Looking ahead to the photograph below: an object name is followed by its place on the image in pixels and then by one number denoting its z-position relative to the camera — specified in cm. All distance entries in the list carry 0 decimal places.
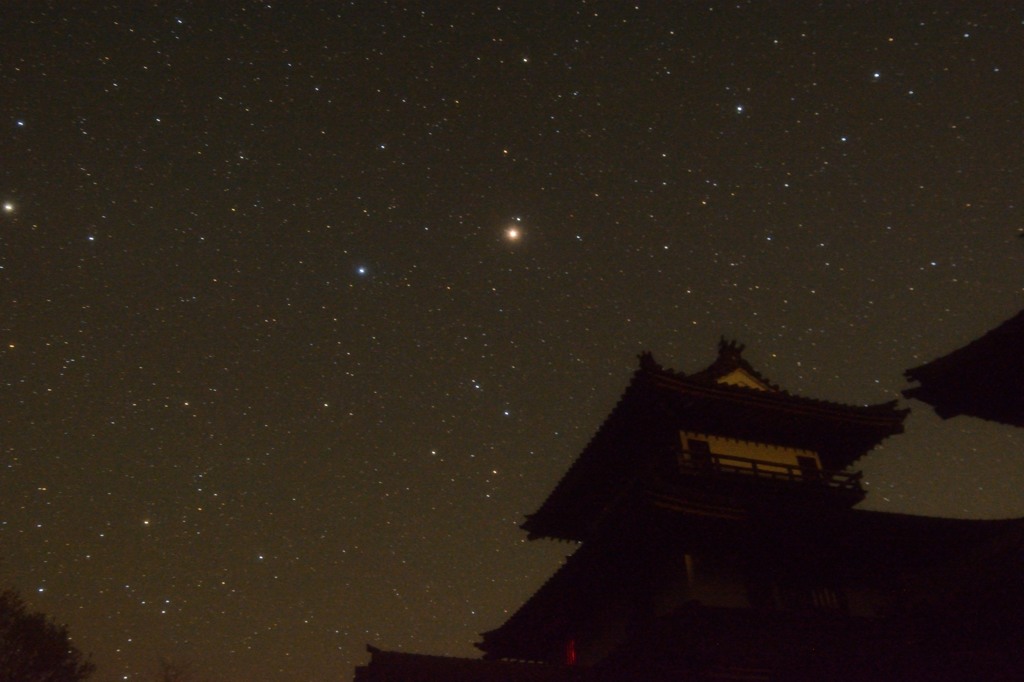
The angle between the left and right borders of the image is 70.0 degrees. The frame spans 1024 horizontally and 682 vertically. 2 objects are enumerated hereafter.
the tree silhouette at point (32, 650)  3791
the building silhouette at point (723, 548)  1537
